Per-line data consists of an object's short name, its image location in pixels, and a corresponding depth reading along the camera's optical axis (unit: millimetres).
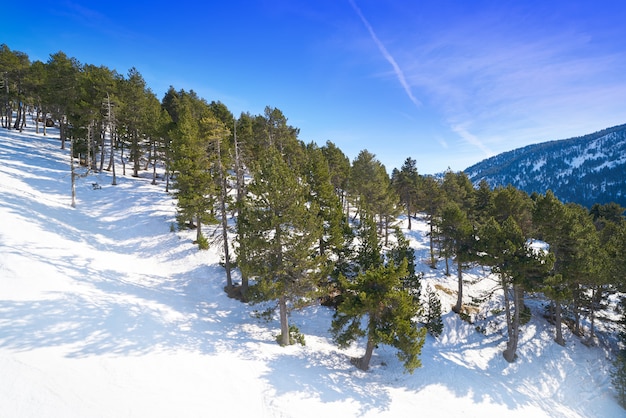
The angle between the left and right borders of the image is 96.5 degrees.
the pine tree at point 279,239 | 15391
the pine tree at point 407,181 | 45938
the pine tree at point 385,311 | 14281
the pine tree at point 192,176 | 22656
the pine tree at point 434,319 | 22234
